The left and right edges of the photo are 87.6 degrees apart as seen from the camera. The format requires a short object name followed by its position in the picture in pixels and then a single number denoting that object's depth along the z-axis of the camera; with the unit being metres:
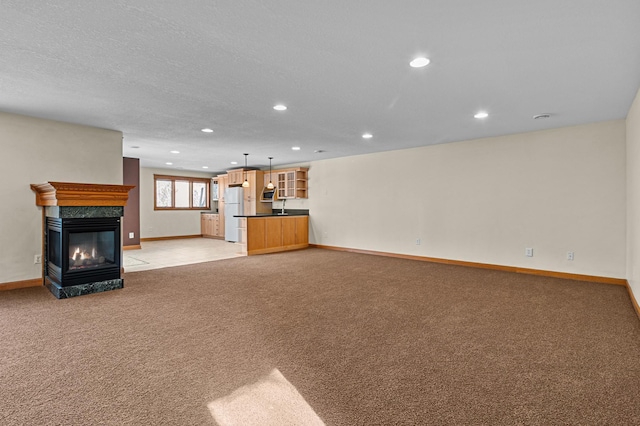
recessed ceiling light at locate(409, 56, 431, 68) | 2.82
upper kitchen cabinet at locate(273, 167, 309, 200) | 9.28
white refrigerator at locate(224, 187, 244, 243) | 10.30
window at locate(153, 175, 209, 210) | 10.82
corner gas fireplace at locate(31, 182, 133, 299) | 4.23
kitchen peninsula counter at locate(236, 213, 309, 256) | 7.91
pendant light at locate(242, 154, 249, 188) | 8.67
